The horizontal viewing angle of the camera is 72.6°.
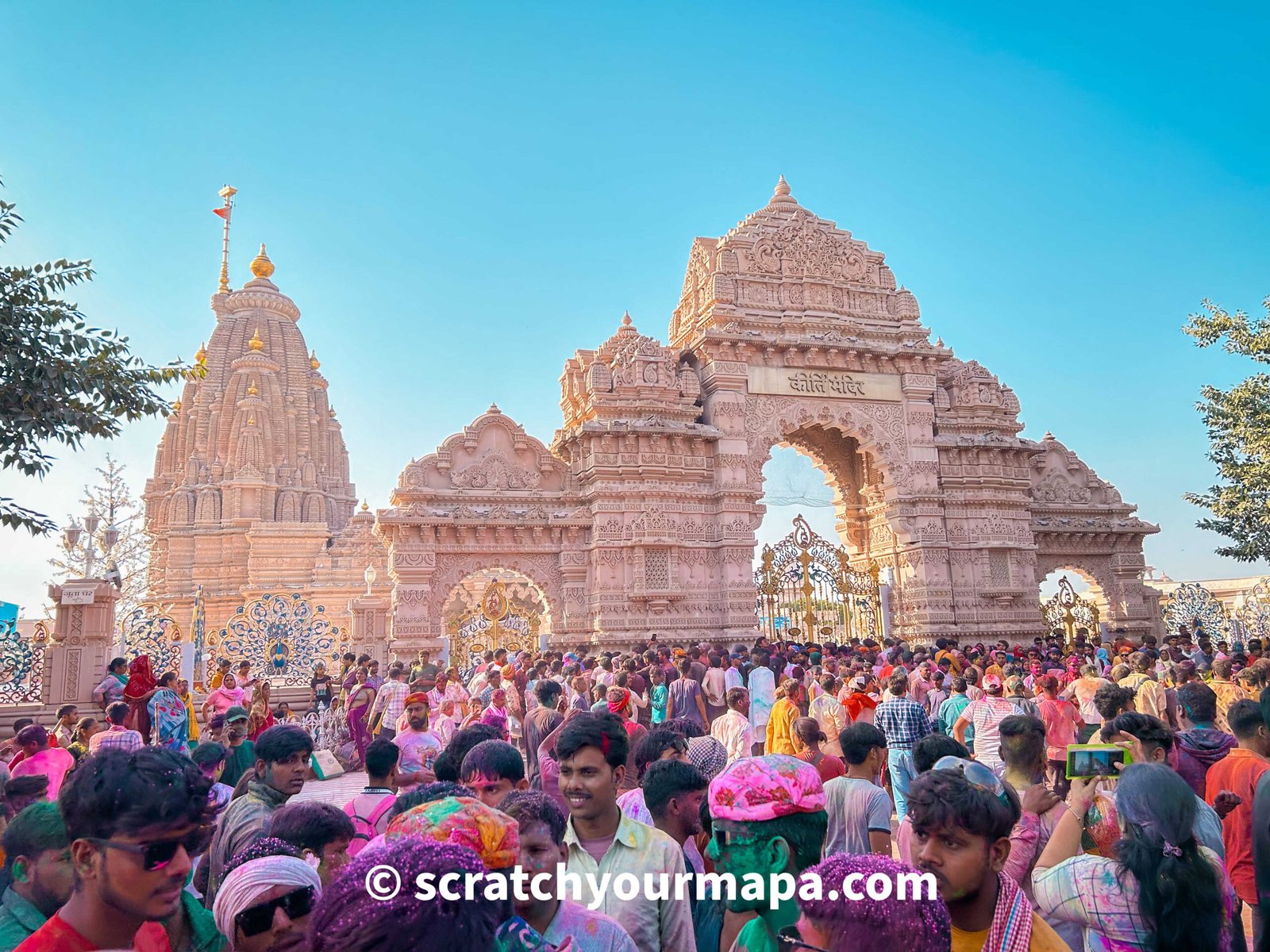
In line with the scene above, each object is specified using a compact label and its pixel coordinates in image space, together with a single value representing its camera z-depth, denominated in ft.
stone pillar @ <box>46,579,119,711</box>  44.11
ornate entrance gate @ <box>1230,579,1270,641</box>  67.15
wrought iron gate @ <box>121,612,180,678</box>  50.19
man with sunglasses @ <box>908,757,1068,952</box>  8.18
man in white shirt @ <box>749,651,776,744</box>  35.63
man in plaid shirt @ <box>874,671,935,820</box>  21.67
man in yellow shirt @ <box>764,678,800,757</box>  25.31
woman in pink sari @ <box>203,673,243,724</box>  35.47
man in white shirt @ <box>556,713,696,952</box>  9.52
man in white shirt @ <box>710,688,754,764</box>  24.34
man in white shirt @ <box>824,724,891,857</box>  14.88
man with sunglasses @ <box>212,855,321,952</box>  8.07
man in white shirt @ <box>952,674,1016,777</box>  22.76
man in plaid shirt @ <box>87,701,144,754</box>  20.58
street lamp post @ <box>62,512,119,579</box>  82.94
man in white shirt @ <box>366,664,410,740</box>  34.06
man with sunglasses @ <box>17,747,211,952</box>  6.89
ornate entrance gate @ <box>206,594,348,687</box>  54.85
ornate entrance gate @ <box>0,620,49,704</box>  45.06
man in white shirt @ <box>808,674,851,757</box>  26.71
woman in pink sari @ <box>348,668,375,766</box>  40.29
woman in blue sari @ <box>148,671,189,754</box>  30.50
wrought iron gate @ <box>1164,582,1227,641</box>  70.54
